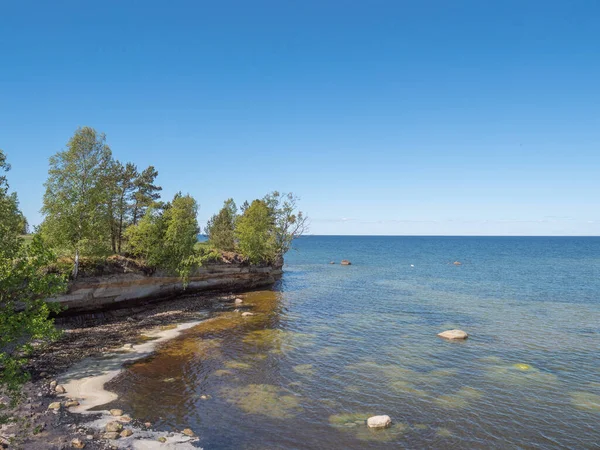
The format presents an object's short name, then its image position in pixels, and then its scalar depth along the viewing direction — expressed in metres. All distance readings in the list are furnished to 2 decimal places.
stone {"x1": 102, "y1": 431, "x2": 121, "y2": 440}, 17.06
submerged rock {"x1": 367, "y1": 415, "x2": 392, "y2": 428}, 19.25
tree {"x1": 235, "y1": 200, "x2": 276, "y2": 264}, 66.85
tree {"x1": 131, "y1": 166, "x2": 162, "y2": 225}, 60.75
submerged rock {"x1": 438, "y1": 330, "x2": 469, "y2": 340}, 35.94
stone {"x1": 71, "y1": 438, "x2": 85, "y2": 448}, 16.10
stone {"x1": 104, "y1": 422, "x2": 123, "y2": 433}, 17.59
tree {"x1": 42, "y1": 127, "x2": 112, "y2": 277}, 39.31
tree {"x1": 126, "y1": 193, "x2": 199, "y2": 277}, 48.97
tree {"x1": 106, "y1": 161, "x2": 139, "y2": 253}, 52.87
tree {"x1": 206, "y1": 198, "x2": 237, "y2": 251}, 74.75
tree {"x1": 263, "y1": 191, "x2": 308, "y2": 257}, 78.31
